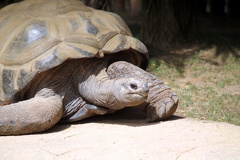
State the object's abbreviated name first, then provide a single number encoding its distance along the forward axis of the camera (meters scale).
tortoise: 8.17
